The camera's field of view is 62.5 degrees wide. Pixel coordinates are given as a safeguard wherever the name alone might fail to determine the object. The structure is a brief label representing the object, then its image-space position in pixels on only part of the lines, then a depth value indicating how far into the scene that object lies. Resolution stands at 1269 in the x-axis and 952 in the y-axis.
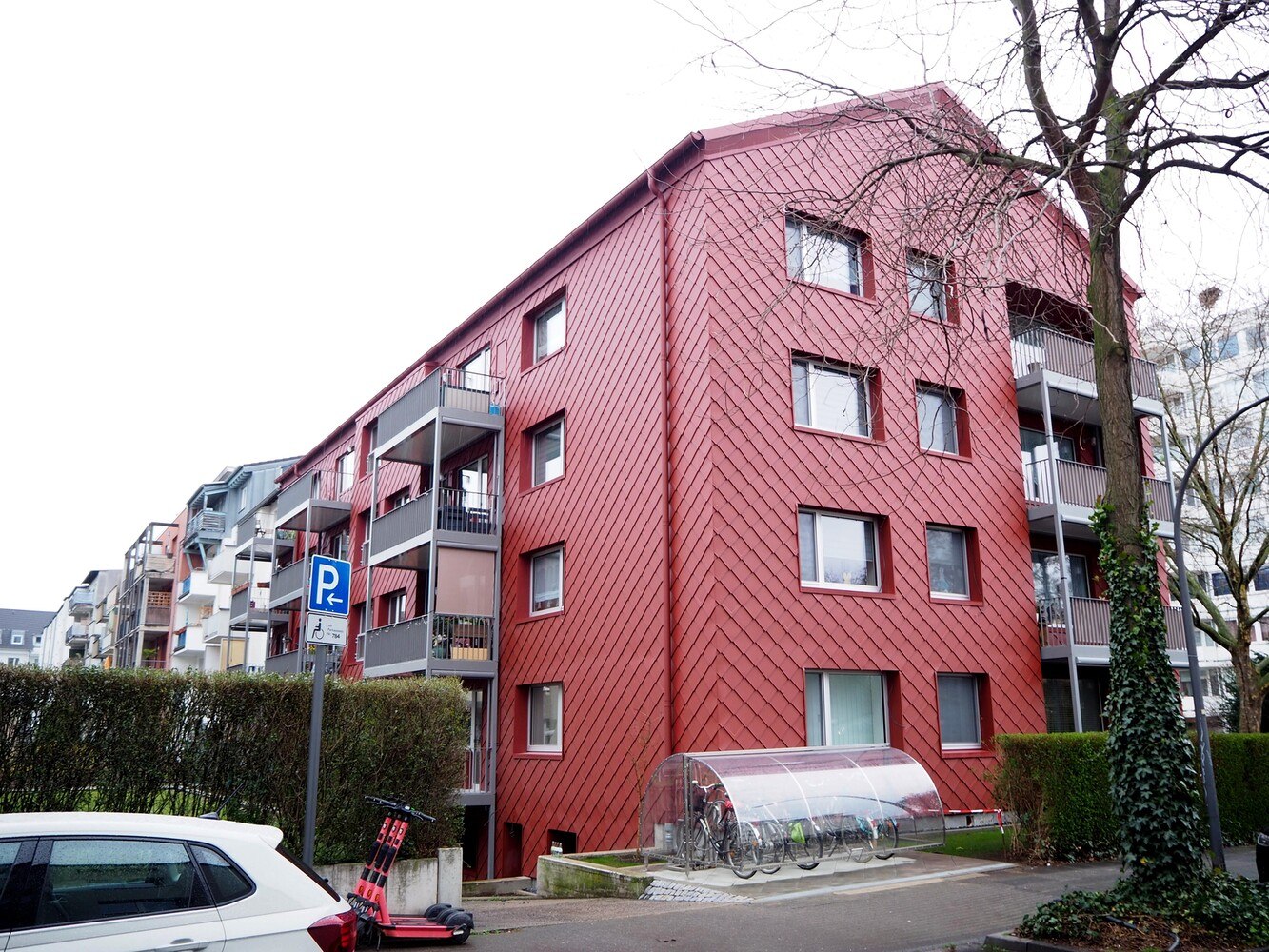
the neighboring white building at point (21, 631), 123.56
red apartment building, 15.84
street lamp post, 11.72
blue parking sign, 8.24
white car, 4.60
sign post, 7.92
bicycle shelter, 11.91
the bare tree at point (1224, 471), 22.00
